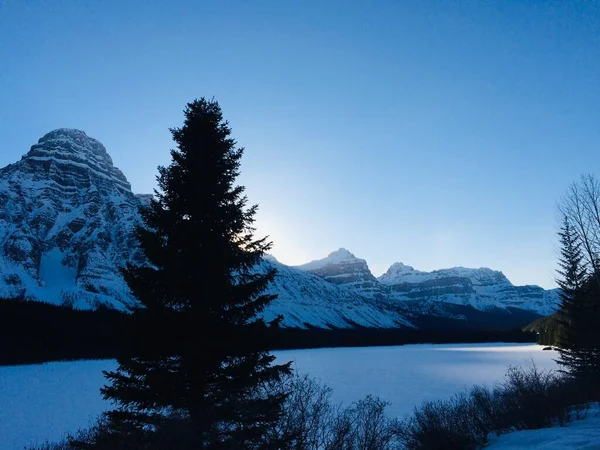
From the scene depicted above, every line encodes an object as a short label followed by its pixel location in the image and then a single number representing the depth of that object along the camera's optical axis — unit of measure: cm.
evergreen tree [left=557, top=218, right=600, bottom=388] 3067
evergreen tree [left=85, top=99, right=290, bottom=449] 1037
